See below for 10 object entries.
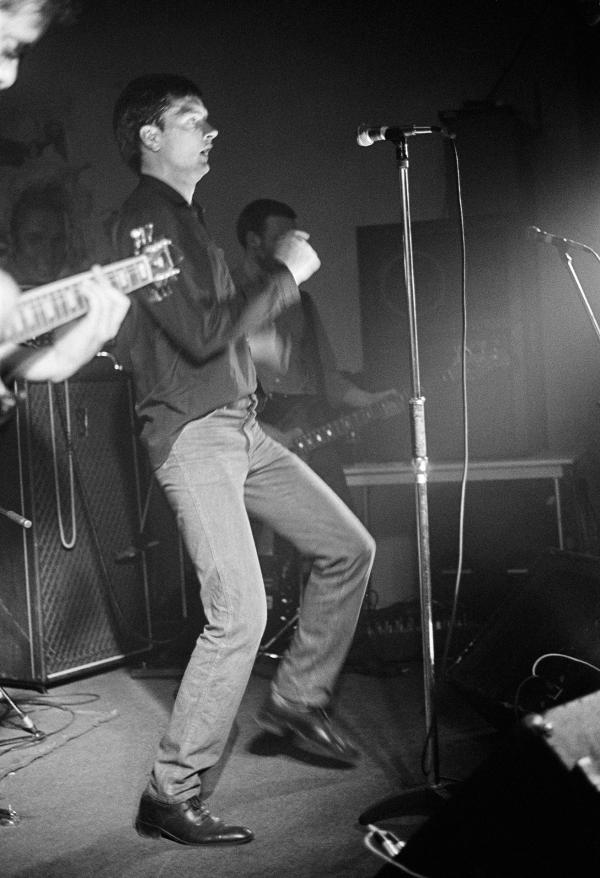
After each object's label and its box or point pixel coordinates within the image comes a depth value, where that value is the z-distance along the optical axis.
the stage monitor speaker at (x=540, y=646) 2.53
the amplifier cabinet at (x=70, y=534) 3.81
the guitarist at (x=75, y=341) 2.03
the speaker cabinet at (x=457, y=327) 4.11
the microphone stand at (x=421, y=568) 2.21
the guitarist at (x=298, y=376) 4.04
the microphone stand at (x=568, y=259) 2.79
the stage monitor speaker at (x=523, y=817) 1.27
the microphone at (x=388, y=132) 2.28
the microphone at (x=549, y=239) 2.78
